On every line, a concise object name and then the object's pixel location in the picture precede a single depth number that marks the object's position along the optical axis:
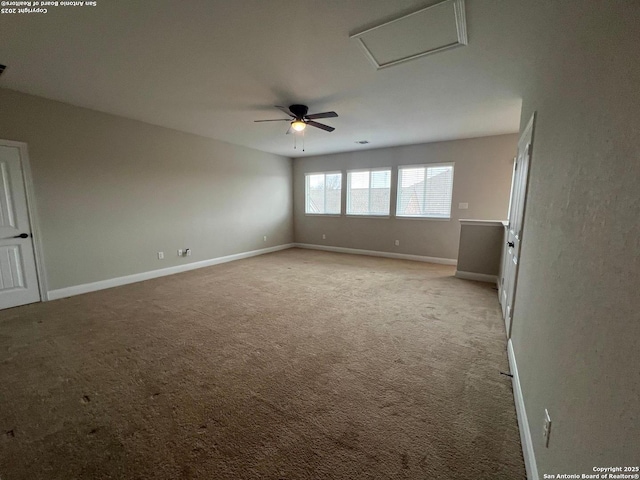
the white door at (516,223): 2.39
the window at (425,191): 5.62
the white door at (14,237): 3.21
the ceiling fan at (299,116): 3.40
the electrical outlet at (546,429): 1.09
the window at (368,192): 6.39
